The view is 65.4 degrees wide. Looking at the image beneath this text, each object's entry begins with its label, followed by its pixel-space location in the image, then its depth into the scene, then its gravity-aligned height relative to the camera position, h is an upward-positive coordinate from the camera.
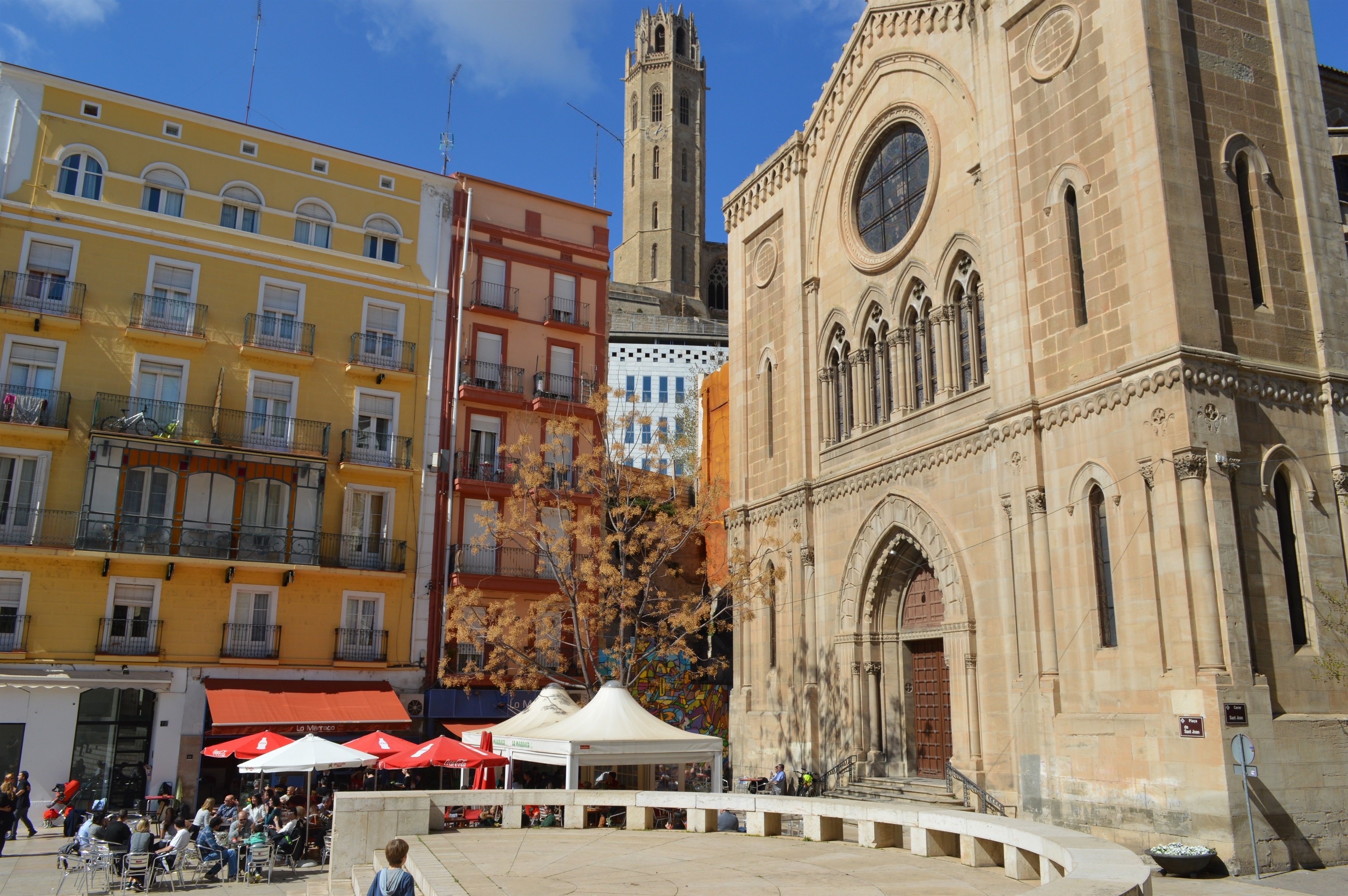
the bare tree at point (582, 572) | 26.02 +2.90
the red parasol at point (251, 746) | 21.03 -1.24
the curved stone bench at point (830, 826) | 10.22 -1.79
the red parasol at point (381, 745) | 21.53 -1.24
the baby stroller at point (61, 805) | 23.58 -2.76
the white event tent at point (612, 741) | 18.14 -0.96
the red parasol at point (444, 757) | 20.72 -1.42
